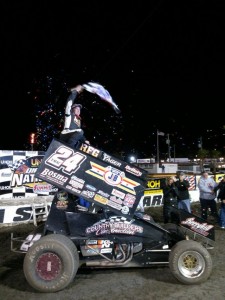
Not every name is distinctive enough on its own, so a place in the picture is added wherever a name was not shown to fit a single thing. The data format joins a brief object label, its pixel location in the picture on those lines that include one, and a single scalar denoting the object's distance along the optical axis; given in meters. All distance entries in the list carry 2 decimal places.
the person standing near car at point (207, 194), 9.79
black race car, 4.46
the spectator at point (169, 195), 8.90
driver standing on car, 5.20
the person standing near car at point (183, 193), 9.30
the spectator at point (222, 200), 9.31
